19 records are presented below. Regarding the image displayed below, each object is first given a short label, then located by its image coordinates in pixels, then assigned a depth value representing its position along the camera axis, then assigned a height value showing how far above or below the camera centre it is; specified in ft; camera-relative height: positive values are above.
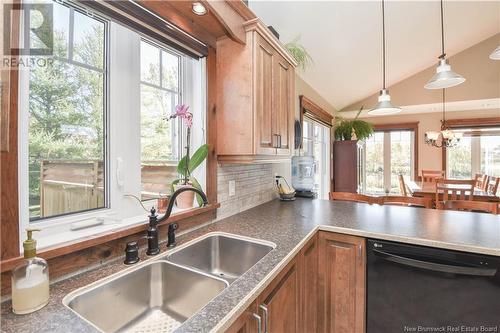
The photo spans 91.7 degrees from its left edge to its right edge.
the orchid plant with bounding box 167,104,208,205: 4.49 +0.06
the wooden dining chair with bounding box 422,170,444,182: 14.69 -0.60
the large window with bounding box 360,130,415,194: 18.28 +0.42
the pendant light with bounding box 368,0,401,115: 7.89 +2.00
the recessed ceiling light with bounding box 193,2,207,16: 3.99 +2.67
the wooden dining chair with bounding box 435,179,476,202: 10.14 -1.04
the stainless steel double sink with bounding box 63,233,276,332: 2.67 -1.58
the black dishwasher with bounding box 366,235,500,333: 3.82 -2.12
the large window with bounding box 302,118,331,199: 12.39 +0.83
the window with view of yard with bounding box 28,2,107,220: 3.00 +0.61
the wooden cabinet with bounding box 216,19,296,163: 4.83 +1.45
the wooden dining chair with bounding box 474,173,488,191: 12.69 -0.92
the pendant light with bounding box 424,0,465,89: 6.51 +2.43
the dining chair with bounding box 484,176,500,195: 11.05 -1.00
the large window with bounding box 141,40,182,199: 4.31 +0.87
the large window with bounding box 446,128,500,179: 16.39 +0.72
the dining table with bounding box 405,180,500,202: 10.43 -1.31
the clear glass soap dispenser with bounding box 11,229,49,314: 2.19 -1.08
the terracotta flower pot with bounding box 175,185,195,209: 4.68 -0.66
